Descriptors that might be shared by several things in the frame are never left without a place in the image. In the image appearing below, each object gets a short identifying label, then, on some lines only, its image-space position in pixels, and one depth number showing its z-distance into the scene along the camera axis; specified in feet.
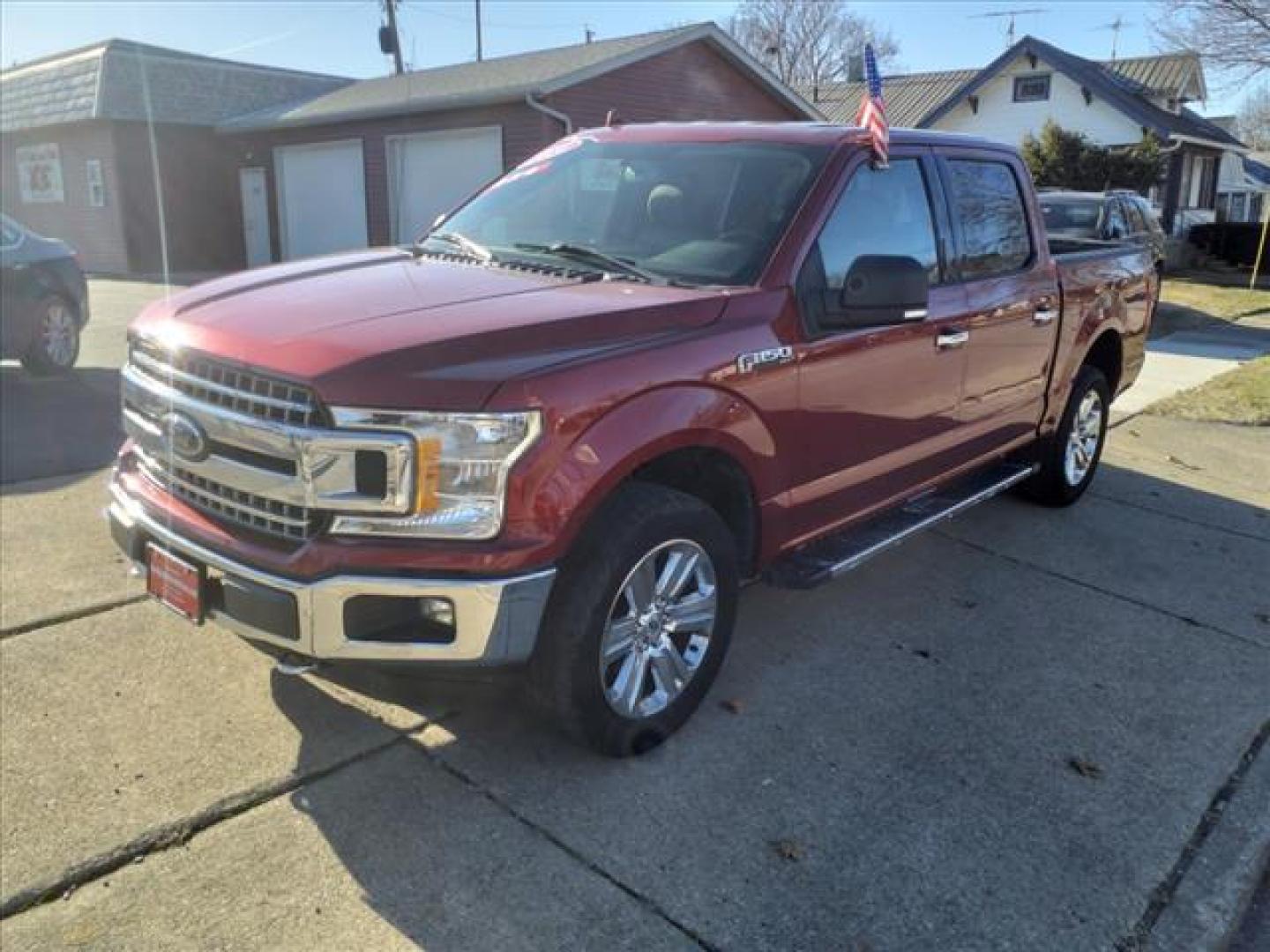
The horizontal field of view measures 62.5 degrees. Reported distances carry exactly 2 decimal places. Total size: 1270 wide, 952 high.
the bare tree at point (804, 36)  177.06
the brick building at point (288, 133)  54.65
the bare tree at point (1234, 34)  87.92
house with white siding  93.61
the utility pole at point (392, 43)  104.58
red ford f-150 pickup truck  9.02
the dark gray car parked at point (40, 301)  28.94
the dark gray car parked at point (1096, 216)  50.29
